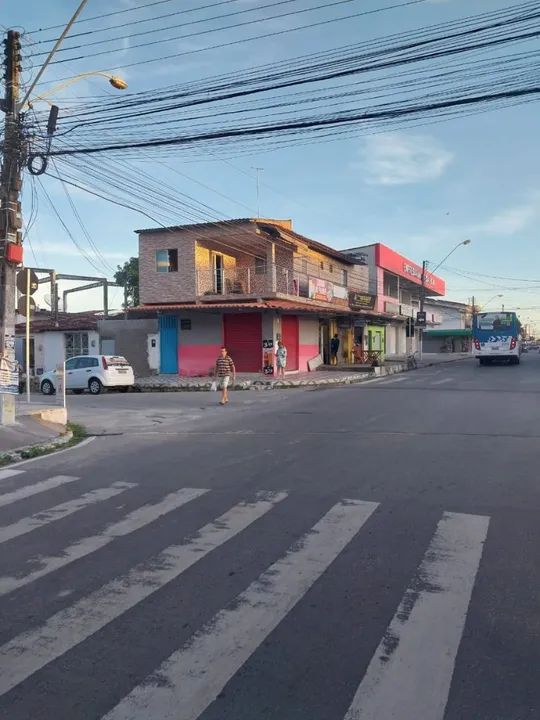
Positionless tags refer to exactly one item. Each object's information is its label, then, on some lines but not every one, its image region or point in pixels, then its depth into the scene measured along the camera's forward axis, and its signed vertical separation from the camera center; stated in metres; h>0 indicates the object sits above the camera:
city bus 36.97 +0.61
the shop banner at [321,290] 30.25 +2.87
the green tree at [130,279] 49.19 +5.62
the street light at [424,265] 39.69 +5.61
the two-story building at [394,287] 41.88 +4.93
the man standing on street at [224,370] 17.66 -0.64
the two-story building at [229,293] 27.06 +2.49
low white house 31.19 +0.46
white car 23.44 -0.99
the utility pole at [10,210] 11.86 +2.73
